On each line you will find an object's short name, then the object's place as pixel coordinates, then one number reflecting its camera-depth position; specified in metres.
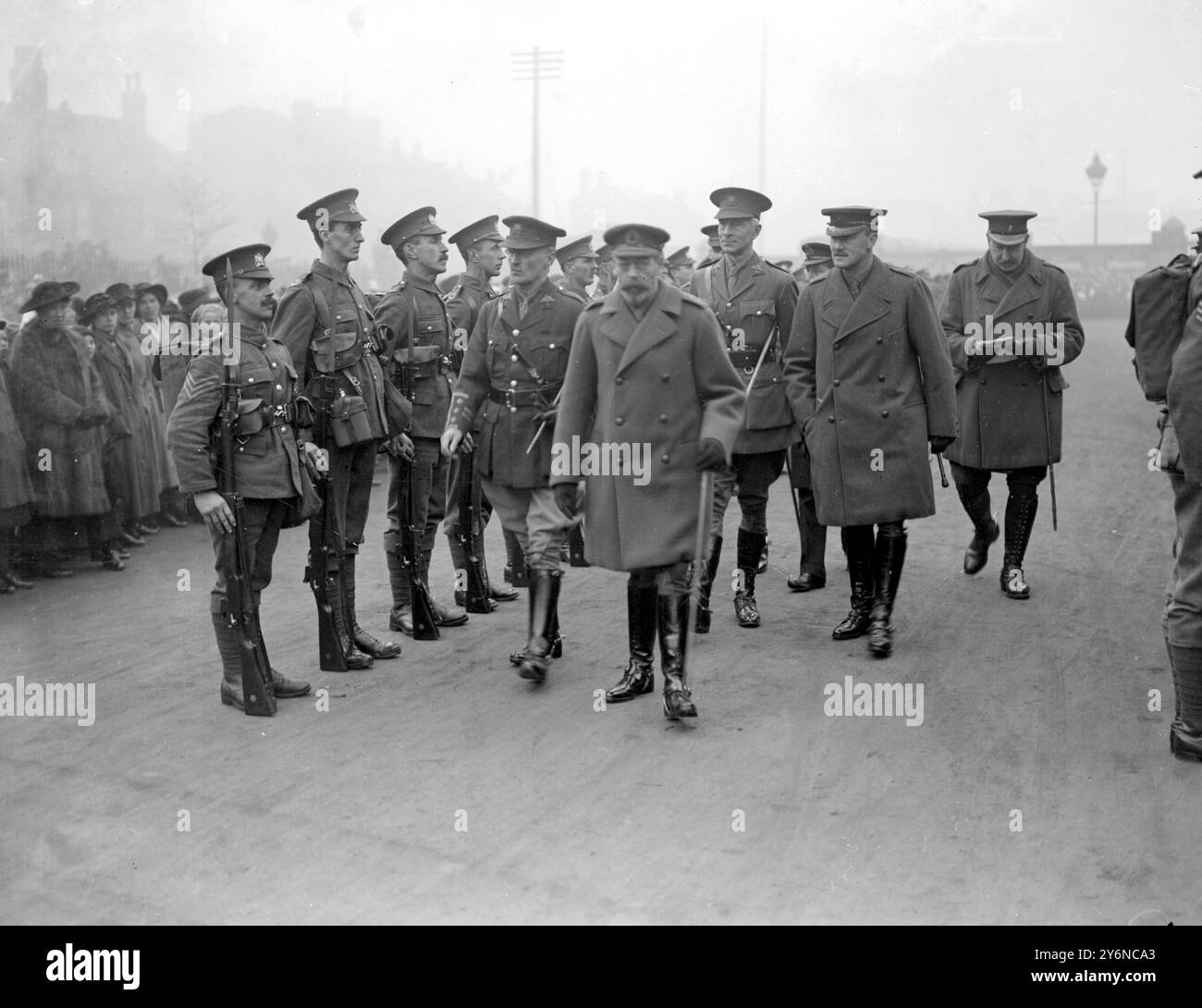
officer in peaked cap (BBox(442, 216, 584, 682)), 7.14
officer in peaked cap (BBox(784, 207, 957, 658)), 7.29
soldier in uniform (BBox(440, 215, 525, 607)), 8.82
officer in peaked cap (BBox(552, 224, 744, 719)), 6.18
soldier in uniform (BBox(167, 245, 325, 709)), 6.23
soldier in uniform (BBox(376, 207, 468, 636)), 8.07
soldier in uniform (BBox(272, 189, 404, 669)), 7.20
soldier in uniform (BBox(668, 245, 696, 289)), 12.66
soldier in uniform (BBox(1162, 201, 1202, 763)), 5.33
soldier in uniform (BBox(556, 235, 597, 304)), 11.16
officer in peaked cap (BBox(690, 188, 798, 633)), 8.06
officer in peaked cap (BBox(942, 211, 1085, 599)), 8.55
